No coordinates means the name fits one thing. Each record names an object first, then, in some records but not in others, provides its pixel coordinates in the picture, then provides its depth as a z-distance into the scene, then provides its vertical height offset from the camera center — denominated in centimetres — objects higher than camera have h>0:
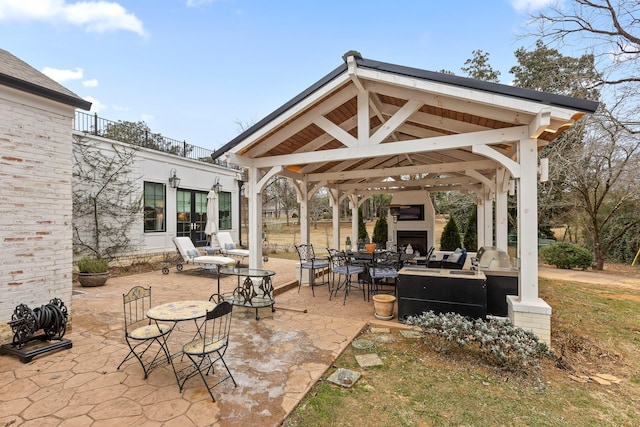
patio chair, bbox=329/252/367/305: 623 -105
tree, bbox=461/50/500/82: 1828 +920
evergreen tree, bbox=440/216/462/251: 1315 -79
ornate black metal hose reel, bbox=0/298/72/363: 358 -131
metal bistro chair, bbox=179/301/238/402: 285 -124
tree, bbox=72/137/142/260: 880 +58
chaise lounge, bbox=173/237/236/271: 877 -112
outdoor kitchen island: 449 -110
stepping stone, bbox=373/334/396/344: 424 -167
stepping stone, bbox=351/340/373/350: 402 -166
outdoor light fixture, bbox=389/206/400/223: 1098 +28
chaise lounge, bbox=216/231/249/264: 1026 -96
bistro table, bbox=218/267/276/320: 516 -129
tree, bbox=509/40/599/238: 922 +407
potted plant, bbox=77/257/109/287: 745 -133
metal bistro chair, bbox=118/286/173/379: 323 -156
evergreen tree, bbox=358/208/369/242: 1556 -53
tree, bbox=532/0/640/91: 831 +539
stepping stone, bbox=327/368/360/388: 310 -165
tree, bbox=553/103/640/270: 985 +160
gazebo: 389 +138
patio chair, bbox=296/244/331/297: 686 -101
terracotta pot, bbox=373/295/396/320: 502 -143
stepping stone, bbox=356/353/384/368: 357 -167
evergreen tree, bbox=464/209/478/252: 1367 -67
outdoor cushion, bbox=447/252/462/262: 766 -95
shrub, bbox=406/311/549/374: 344 -141
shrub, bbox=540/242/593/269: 1136 -135
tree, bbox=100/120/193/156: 1115 +306
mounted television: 1160 +26
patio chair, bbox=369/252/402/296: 585 -101
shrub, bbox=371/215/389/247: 1530 -57
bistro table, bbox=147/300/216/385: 311 -100
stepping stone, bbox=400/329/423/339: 438 -166
